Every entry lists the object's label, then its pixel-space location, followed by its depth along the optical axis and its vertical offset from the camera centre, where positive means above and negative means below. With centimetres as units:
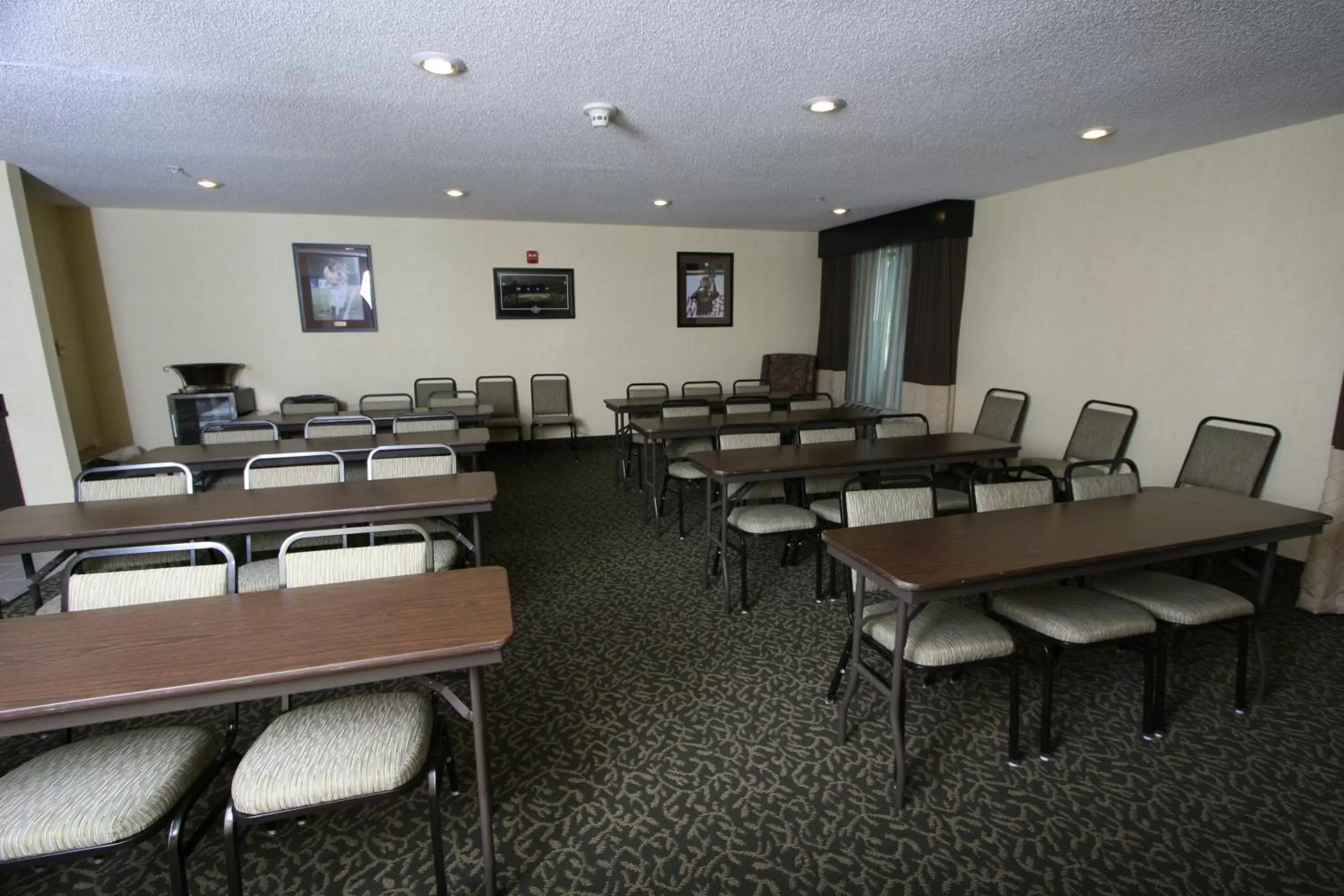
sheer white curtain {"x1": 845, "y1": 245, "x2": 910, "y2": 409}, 678 +10
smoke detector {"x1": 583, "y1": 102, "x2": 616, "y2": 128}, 314 +112
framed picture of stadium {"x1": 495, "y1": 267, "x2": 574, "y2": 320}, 708 +48
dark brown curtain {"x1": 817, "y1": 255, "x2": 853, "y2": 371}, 758 +26
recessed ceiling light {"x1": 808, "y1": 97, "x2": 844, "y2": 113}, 308 +114
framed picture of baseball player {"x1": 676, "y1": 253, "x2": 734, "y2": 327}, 764 +56
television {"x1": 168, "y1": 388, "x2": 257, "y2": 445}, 590 -72
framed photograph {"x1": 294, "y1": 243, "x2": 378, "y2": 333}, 651 +50
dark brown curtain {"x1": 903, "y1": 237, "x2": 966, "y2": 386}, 588 +26
